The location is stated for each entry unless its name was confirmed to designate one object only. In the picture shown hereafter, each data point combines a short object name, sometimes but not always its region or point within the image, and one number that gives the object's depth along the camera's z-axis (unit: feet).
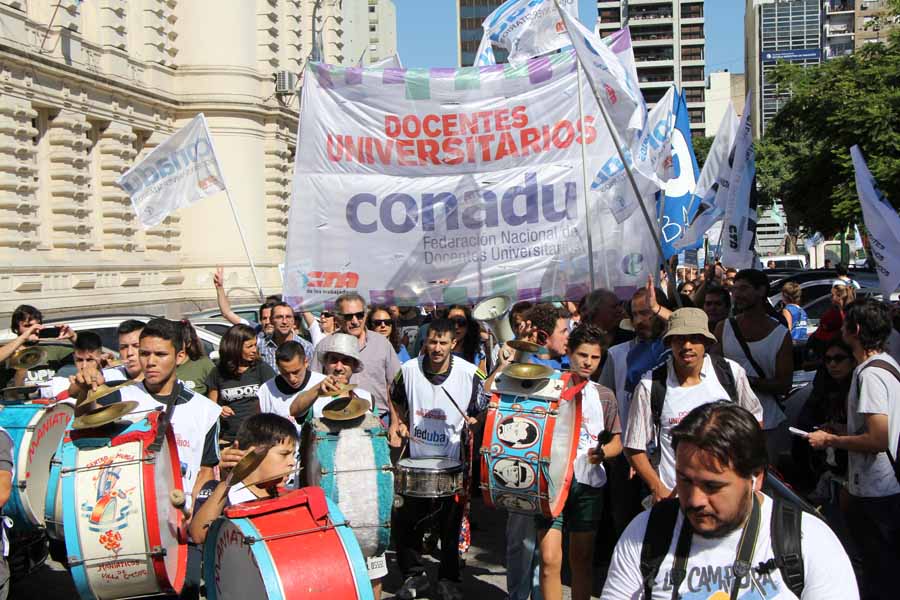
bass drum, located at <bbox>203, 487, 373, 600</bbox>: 11.78
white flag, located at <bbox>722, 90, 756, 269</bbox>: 31.81
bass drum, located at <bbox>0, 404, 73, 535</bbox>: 17.70
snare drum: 18.99
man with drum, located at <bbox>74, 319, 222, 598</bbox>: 15.76
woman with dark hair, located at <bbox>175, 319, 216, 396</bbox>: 22.74
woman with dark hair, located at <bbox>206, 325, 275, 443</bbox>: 20.83
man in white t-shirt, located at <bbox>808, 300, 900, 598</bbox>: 16.35
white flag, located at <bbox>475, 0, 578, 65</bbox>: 33.78
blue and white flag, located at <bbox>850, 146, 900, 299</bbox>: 23.79
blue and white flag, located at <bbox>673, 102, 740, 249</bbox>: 44.39
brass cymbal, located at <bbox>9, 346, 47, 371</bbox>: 22.57
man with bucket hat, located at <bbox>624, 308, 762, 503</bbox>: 15.29
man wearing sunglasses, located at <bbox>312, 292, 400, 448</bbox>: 23.52
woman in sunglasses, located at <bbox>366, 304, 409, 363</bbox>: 27.25
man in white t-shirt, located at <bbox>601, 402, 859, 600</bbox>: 8.84
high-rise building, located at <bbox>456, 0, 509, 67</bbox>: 353.51
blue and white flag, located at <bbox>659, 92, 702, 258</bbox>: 41.37
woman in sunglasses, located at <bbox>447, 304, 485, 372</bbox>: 25.98
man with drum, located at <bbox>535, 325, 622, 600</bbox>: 16.88
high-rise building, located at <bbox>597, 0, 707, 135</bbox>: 335.88
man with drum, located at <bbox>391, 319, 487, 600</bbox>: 19.90
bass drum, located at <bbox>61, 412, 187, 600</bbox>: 14.33
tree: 73.20
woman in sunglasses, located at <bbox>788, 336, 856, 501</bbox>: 18.26
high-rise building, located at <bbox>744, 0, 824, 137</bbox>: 325.21
